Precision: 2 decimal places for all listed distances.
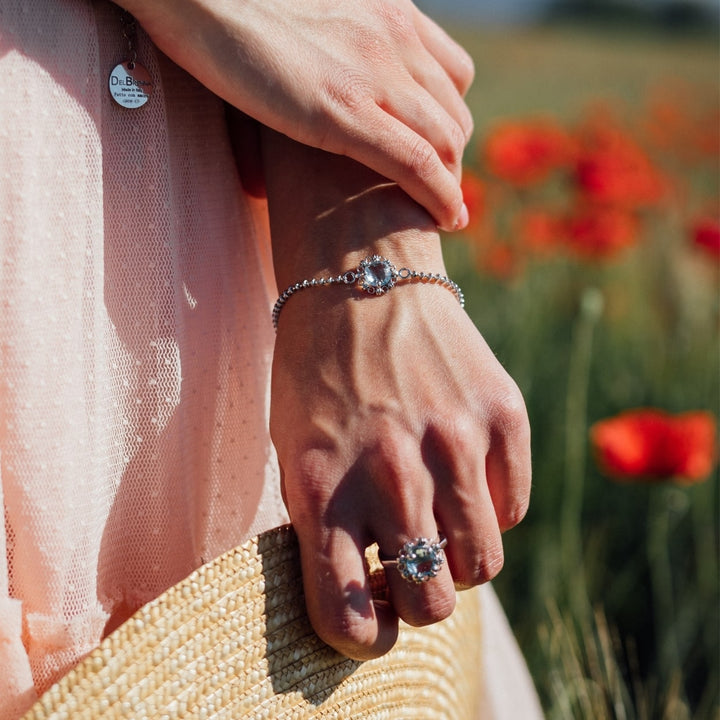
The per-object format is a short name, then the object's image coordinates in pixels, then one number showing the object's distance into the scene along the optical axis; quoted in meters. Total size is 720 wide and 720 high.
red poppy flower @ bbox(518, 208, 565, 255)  1.97
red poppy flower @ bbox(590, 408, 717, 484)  1.38
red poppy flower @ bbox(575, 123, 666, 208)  1.95
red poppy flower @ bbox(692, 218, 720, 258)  1.83
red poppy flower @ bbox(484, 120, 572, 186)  2.06
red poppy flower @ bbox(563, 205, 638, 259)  1.91
